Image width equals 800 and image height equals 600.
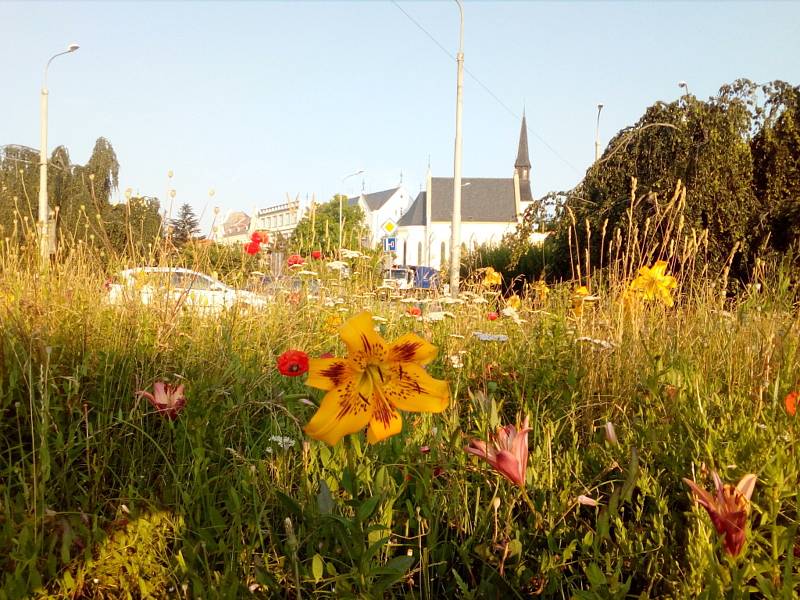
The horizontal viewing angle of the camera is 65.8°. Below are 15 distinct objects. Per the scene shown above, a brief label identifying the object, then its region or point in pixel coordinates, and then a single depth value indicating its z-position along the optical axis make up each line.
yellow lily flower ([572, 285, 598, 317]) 3.30
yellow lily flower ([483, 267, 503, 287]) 6.03
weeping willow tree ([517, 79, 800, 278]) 7.39
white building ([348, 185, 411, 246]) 74.75
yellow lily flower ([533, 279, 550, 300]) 4.74
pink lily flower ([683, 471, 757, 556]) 0.92
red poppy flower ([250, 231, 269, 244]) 4.36
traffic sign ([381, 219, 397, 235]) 16.89
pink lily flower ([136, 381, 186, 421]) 1.60
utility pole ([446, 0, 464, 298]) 12.62
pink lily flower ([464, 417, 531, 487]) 1.09
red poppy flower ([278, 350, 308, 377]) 1.64
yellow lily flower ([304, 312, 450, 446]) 1.03
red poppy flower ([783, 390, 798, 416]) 1.40
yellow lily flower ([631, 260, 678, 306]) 3.18
